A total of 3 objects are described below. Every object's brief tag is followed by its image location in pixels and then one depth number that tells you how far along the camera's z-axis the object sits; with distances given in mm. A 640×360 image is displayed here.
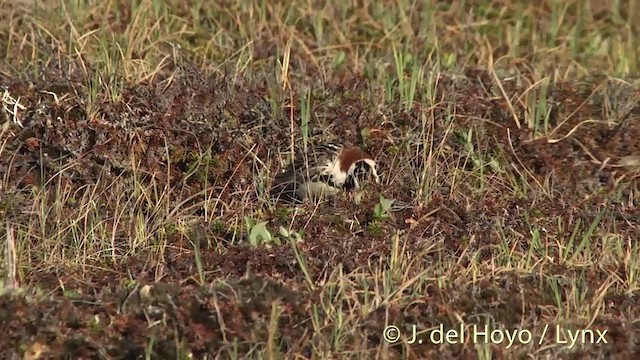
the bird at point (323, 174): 11617
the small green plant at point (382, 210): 11242
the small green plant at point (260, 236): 10609
